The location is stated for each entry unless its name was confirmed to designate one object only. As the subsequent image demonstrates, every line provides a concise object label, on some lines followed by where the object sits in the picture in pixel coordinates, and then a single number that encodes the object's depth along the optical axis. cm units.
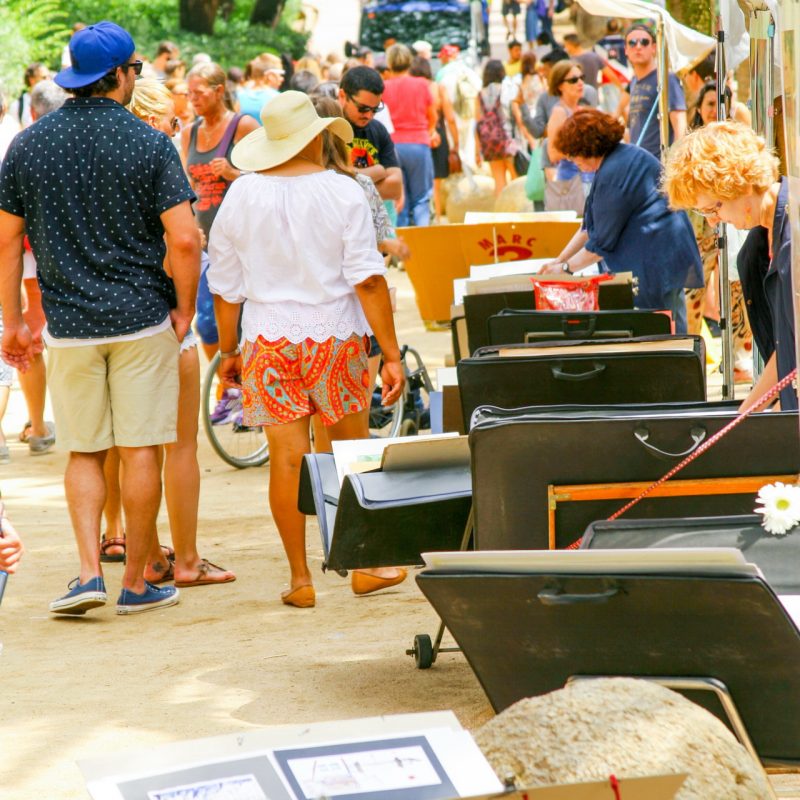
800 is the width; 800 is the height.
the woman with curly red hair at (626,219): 1433
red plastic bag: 1194
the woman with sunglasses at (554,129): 2286
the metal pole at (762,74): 1276
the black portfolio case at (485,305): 1205
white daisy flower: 650
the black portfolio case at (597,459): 730
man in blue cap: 1067
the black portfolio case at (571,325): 1100
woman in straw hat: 1074
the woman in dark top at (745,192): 802
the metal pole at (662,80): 1812
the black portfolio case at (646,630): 544
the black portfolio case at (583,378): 942
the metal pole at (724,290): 1409
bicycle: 1608
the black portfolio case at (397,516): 848
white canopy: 1766
